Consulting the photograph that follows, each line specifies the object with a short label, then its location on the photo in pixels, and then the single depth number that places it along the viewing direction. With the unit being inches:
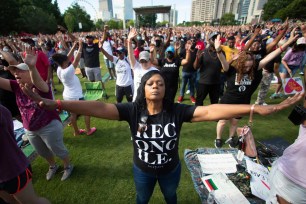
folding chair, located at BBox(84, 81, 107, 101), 308.5
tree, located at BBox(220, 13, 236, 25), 3171.3
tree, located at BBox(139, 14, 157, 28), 3612.2
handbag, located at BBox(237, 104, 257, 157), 96.5
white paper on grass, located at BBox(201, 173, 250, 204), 117.4
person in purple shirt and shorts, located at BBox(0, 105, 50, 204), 81.3
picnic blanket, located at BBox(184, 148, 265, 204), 124.9
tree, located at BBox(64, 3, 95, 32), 1999.5
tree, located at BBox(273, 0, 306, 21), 1968.5
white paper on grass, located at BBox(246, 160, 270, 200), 122.2
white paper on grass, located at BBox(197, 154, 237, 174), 145.4
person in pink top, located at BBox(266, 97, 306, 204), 75.0
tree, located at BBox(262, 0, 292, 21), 2492.6
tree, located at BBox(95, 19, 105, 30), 2643.5
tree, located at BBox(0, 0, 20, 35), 1406.3
